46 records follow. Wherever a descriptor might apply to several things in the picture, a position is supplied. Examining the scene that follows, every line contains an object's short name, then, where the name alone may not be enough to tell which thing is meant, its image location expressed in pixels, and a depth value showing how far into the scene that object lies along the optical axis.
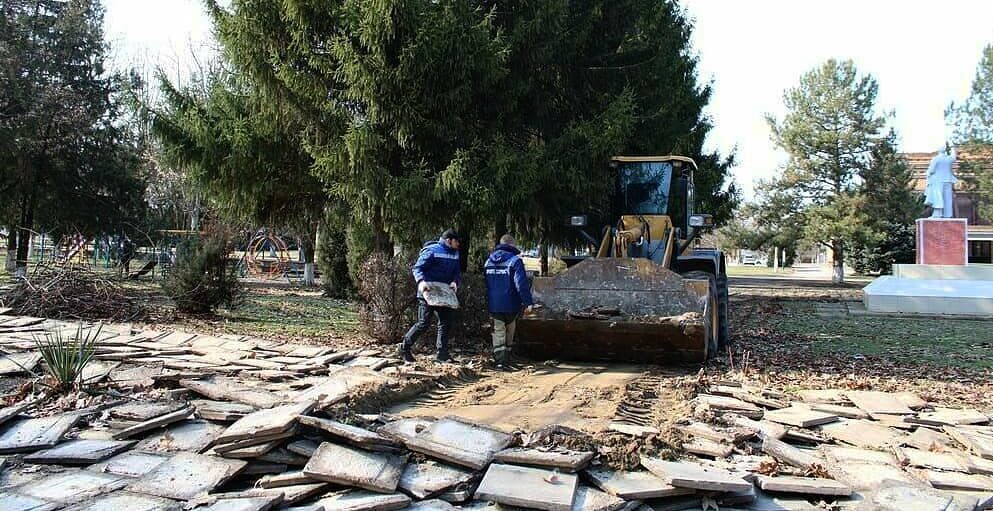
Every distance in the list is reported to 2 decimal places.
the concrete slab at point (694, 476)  4.31
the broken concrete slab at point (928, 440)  5.44
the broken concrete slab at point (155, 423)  5.57
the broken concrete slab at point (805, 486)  4.47
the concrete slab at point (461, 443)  4.73
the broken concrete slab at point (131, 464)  4.90
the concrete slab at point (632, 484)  4.31
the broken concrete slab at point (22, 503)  4.25
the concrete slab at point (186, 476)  4.54
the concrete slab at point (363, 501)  4.23
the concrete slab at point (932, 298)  17.19
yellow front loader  8.64
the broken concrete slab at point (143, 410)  5.98
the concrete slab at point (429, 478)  4.46
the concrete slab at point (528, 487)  4.17
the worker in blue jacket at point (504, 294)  9.13
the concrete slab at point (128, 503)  4.27
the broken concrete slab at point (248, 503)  4.18
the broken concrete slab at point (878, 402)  6.52
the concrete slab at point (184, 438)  5.34
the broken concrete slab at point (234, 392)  6.41
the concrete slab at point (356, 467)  4.48
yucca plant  6.70
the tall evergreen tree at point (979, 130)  39.22
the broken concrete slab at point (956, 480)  4.61
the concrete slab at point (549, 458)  4.59
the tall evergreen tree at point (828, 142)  31.62
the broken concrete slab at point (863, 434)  5.56
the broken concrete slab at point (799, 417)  6.01
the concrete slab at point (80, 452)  5.07
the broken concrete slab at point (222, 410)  5.82
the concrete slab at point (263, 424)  4.96
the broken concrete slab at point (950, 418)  6.08
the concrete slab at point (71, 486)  4.46
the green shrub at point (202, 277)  13.16
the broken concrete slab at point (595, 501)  4.20
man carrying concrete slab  8.89
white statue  22.84
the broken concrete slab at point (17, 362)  7.86
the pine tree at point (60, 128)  21.78
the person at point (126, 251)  23.45
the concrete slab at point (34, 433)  5.31
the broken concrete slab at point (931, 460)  4.99
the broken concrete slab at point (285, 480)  4.56
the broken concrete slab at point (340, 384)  6.25
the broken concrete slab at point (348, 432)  4.84
